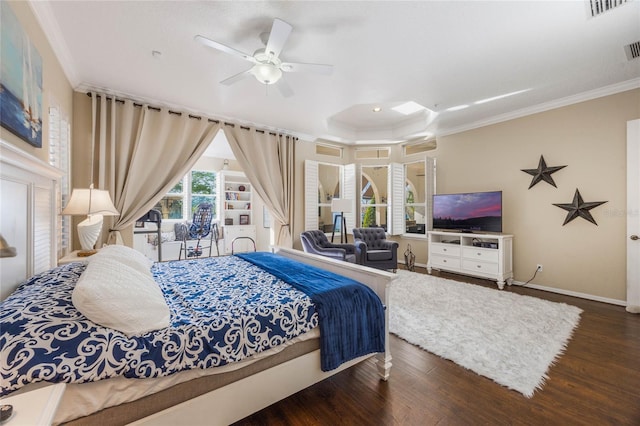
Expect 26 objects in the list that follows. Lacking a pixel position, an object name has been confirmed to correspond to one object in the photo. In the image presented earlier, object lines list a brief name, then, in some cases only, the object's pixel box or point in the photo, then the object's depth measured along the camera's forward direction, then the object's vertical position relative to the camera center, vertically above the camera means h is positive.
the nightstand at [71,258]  2.32 -0.42
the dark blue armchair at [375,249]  4.24 -0.66
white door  3.08 -0.04
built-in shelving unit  7.05 +0.04
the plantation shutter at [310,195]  5.28 +0.36
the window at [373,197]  5.99 +0.35
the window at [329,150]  5.77 +1.42
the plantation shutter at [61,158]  2.39 +0.54
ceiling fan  2.02 +1.35
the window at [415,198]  5.47 +0.30
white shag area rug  2.02 -1.17
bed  1.02 -0.62
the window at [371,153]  6.02 +1.39
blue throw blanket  1.67 -0.71
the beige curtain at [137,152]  3.32 +0.84
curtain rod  3.36 +1.49
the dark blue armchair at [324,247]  4.20 -0.61
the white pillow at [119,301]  1.14 -0.42
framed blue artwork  1.36 +0.79
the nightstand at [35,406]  0.68 -0.55
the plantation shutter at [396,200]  5.59 +0.25
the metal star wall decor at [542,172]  3.80 +0.59
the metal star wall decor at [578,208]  3.49 +0.05
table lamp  2.39 +0.03
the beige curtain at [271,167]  4.49 +0.83
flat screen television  4.20 -0.01
